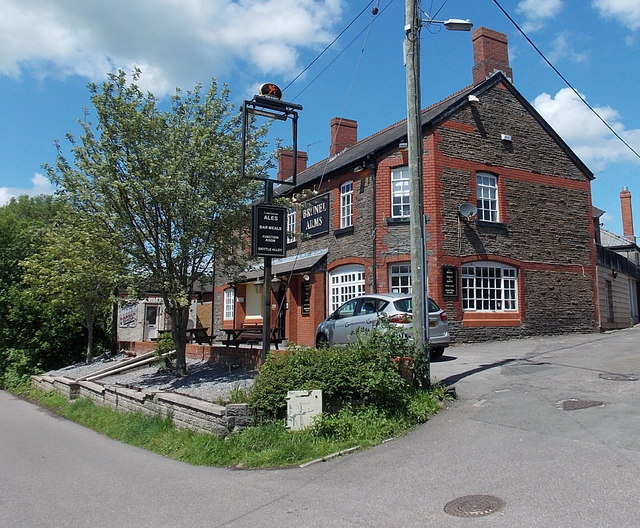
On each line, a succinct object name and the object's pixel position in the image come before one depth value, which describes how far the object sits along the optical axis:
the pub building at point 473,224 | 18.11
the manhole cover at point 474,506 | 4.94
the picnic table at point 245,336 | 15.99
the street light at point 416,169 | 9.60
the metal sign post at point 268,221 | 10.09
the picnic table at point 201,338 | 16.08
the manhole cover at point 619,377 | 9.86
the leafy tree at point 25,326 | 21.44
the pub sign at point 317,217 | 21.03
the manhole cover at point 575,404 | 8.16
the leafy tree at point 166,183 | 12.06
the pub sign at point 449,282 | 17.42
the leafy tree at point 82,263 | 12.23
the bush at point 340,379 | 8.30
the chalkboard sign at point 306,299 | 20.64
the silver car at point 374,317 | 12.57
